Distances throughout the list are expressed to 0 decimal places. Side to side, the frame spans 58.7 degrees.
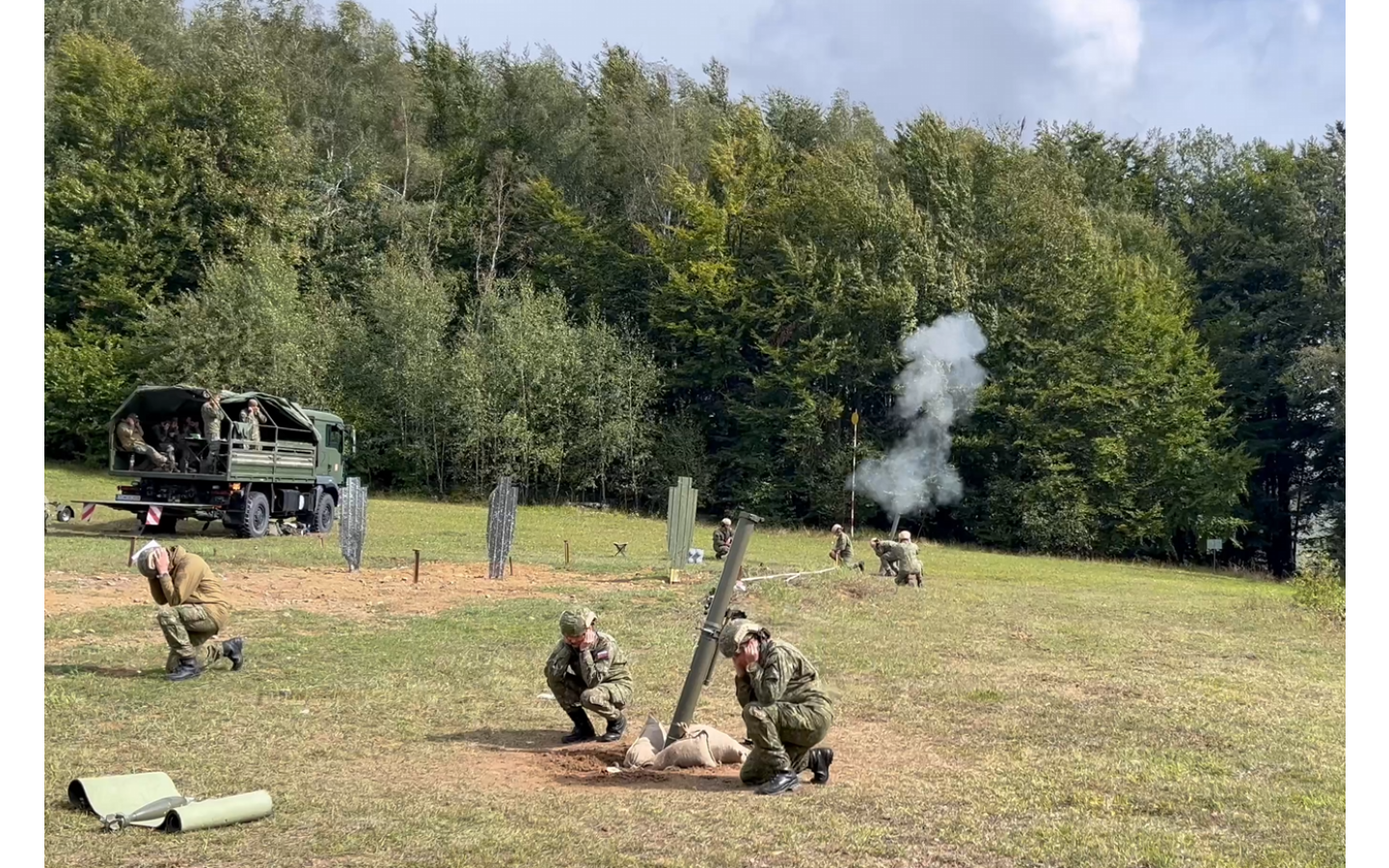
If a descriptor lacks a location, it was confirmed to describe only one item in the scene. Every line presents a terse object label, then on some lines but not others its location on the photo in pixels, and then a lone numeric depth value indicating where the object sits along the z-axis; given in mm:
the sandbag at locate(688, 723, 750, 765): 8672
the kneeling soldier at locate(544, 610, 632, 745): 9180
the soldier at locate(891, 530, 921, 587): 21391
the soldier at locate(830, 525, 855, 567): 24656
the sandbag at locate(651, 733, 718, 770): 8570
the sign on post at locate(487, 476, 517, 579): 18875
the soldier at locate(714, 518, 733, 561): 24172
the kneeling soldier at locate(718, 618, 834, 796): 7867
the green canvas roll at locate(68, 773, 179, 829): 6934
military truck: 23750
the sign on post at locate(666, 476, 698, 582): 20703
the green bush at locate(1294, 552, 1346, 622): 20116
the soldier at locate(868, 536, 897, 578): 21791
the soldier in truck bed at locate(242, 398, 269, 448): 24828
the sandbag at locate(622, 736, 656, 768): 8602
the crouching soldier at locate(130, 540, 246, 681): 10703
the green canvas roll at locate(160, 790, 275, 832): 6790
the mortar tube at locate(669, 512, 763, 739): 8698
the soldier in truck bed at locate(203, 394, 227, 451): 23781
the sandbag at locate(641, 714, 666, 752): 8805
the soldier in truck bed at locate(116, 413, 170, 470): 24078
